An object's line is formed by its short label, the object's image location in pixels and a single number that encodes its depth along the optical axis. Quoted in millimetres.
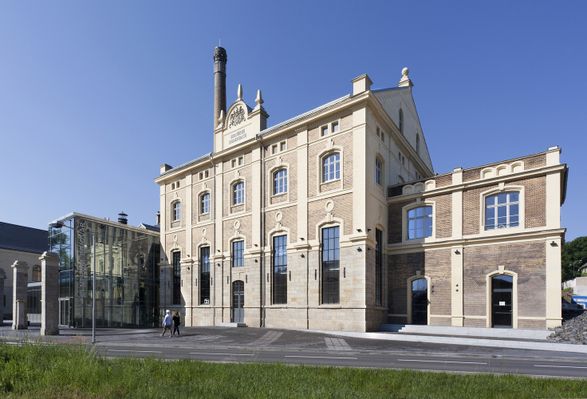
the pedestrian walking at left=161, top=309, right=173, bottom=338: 24125
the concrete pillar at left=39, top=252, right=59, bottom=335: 24094
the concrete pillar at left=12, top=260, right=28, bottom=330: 29078
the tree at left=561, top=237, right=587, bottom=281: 71188
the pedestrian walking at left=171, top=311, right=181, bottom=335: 23438
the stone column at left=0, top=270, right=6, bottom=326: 32906
